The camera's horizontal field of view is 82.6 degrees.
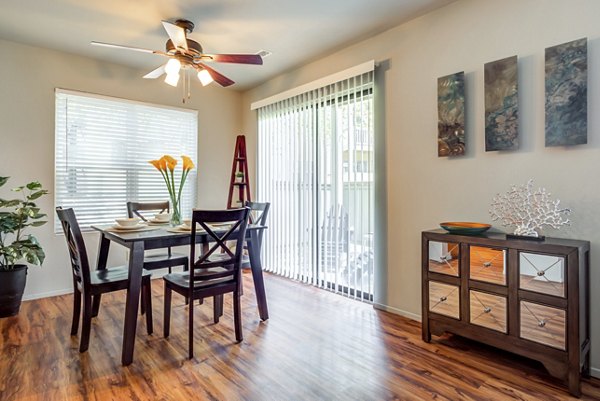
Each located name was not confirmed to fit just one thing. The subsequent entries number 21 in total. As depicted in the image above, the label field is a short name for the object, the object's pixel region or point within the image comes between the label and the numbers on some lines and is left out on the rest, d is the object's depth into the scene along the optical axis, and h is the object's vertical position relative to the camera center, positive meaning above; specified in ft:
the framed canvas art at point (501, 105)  7.43 +2.16
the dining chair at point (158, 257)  9.78 -1.66
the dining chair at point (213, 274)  7.47 -1.68
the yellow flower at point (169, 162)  8.70 +1.04
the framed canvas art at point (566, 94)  6.50 +2.11
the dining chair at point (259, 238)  9.33 -1.05
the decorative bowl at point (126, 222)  8.79 -0.51
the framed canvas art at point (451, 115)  8.34 +2.17
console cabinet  5.98 -1.84
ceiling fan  8.57 +3.74
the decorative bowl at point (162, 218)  10.18 -0.47
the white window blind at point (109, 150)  11.94 +2.00
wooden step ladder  15.00 +1.24
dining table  7.20 -1.19
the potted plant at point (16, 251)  9.70 -1.39
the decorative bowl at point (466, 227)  7.38 -0.56
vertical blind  10.73 +0.65
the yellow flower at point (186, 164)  8.91 +1.01
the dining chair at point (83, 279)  7.36 -1.76
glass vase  9.50 -0.41
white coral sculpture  6.75 -0.18
